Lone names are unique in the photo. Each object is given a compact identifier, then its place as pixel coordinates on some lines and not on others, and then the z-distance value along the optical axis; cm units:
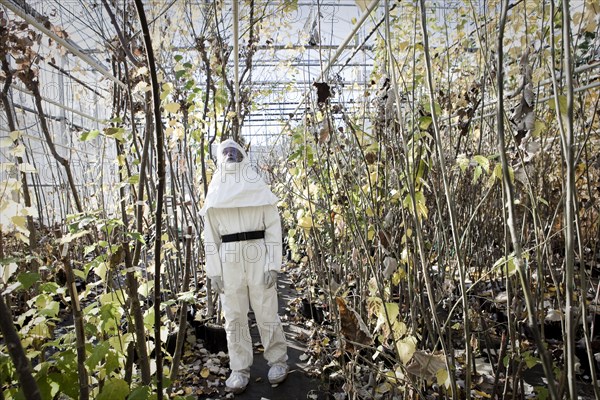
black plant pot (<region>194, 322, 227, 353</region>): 303
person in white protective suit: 250
